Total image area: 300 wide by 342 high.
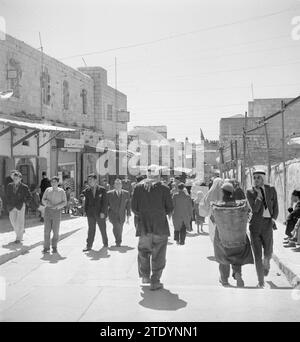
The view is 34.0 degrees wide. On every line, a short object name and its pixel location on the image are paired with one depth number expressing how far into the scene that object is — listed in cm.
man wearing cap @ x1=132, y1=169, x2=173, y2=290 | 648
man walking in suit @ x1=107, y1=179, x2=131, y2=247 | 1075
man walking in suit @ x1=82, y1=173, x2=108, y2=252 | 1019
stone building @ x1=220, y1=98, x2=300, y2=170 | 2436
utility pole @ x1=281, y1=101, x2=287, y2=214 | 1041
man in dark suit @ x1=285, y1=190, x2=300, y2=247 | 984
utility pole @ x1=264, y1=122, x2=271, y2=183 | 1371
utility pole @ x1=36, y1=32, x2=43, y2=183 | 1865
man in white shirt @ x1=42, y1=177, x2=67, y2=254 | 993
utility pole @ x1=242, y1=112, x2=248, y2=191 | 1564
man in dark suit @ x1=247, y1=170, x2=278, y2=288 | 690
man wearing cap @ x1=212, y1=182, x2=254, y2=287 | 643
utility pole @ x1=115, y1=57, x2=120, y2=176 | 2977
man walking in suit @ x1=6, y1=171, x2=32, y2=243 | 1049
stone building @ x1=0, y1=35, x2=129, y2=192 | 1809
